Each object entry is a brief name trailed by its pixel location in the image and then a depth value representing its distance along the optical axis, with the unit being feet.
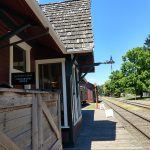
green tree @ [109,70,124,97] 145.95
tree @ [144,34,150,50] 144.78
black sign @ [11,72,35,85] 9.48
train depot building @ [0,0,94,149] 6.15
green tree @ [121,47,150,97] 100.26
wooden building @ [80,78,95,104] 84.61
